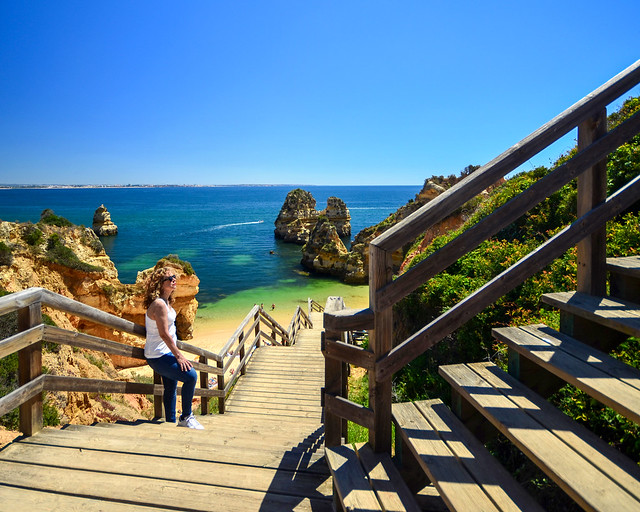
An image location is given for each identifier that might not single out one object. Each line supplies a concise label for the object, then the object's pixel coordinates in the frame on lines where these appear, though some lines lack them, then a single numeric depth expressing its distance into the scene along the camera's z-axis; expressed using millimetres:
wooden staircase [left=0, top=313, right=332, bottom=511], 2316
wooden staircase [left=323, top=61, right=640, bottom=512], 1809
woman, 3778
